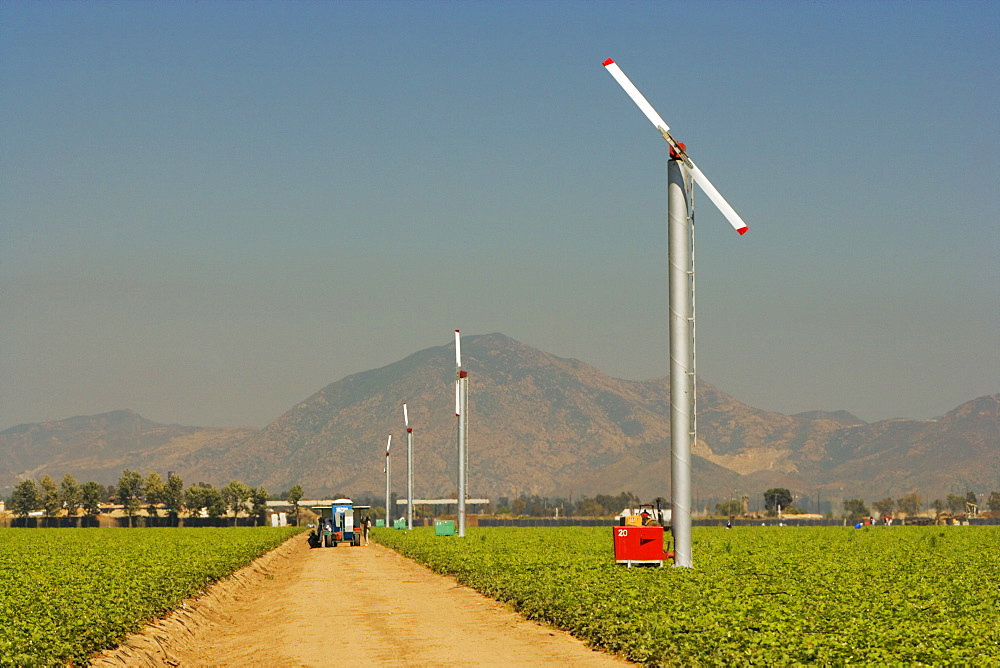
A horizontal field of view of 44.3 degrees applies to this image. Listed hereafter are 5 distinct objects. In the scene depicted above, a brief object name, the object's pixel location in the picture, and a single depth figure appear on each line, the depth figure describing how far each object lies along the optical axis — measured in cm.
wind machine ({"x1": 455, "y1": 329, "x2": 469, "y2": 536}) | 8888
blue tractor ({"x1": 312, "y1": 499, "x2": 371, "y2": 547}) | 10212
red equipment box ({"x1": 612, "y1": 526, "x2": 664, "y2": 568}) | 4281
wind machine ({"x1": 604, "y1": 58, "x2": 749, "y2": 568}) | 4138
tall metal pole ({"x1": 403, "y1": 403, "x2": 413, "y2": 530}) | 13388
